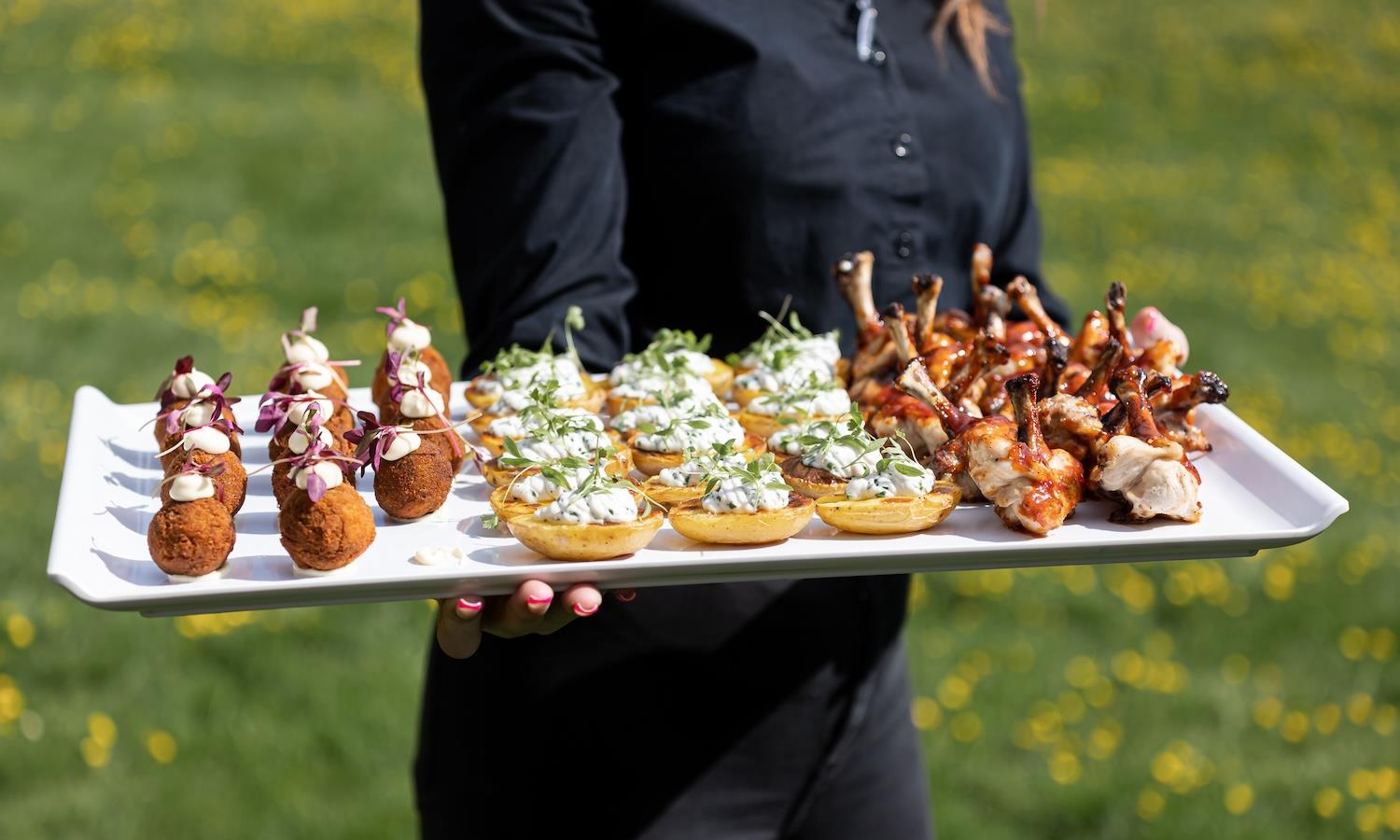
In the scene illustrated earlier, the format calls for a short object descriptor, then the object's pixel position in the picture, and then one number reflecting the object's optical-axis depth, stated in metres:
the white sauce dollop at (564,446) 2.40
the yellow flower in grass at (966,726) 4.74
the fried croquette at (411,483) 2.28
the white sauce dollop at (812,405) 2.63
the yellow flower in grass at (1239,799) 4.38
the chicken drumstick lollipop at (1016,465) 2.18
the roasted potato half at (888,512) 2.20
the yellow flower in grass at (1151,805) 4.36
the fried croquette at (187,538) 2.02
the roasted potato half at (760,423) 2.66
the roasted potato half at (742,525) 2.16
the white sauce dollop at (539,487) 2.26
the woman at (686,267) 2.78
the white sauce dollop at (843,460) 2.33
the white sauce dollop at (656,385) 2.68
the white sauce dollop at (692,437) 2.53
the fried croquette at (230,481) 2.22
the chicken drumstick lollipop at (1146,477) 2.20
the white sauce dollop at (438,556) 2.12
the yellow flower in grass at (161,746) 4.37
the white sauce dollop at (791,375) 2.71
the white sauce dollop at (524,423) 2.48
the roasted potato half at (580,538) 2.11
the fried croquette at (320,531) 2.05
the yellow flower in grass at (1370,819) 4.35
